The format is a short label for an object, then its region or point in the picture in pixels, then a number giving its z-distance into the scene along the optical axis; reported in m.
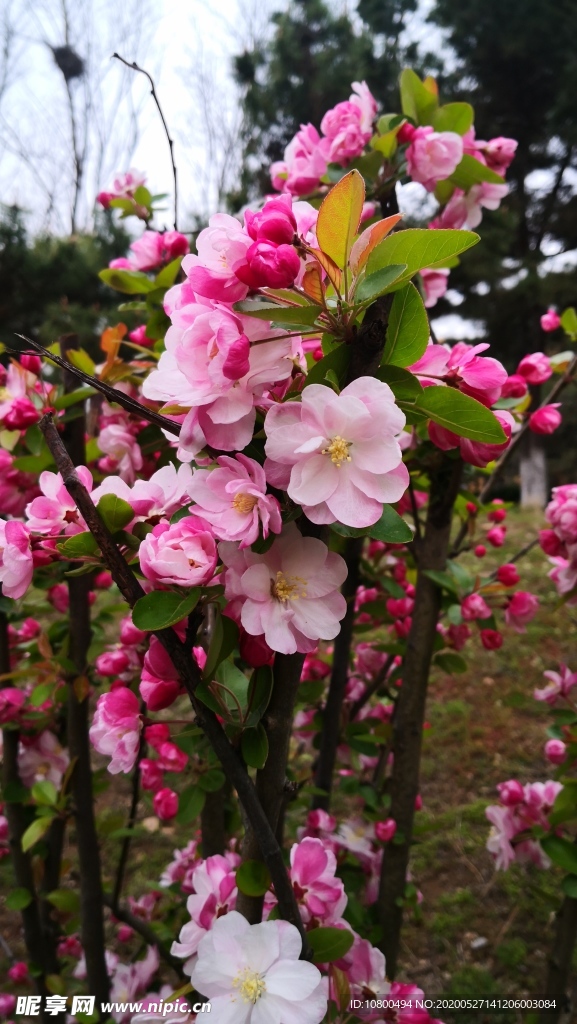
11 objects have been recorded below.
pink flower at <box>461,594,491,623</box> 1.02
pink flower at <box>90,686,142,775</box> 0.51
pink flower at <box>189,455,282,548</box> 0.39
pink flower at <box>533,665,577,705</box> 1.19
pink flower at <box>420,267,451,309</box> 1.00
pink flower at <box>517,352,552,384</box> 0.94
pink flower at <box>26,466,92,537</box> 0.51
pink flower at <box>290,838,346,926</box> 0.64
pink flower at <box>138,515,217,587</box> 0.40
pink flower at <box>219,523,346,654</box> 0.41
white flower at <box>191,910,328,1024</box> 0.46
